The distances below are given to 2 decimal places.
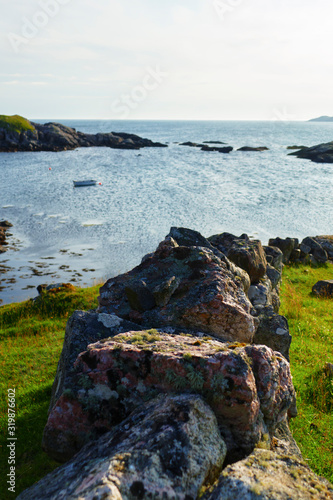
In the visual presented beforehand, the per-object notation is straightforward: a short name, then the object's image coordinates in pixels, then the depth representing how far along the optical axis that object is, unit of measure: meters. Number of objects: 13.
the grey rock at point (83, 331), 7.84
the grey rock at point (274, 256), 24.84
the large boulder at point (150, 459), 4.34
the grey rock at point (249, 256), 14.61
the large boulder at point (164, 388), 5.89
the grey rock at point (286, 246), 31.40
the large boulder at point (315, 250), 32.38
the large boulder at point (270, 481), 4.51
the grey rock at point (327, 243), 35.92
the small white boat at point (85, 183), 75.31
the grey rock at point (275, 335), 10.84
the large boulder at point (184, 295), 9.01
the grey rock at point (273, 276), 17.40
